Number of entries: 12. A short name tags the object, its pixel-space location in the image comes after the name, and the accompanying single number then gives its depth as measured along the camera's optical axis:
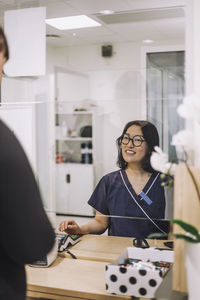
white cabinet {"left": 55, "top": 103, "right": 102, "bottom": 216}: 2.17
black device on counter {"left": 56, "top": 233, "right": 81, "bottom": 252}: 2.04
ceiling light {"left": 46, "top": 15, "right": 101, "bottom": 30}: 2.11
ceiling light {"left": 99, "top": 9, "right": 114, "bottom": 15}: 2.07
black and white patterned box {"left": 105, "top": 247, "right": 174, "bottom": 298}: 1.47
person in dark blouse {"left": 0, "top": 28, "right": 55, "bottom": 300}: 1.05
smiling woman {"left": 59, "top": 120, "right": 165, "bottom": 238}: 2.05
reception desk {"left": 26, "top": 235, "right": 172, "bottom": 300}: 1.56
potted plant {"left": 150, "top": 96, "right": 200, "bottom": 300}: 1.30
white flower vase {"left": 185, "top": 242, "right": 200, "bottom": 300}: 1.30
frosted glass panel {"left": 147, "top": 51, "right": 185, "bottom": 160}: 1.95
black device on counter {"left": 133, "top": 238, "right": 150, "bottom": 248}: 1.93
